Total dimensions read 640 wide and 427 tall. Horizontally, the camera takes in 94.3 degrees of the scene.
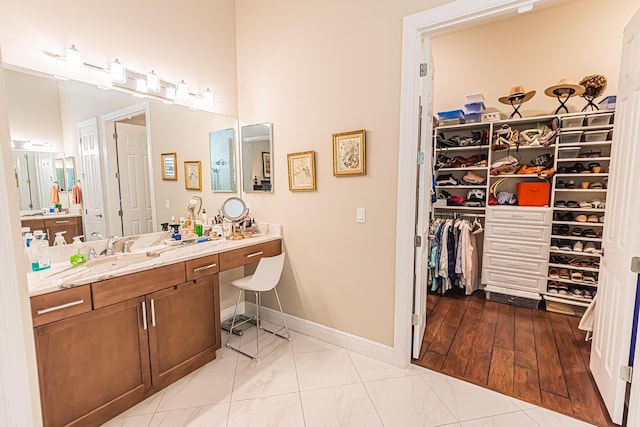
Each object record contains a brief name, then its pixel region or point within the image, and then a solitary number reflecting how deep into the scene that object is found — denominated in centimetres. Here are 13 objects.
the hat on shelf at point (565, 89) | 298
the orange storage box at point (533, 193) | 318
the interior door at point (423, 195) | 206
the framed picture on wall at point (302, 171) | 252
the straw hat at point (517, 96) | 326
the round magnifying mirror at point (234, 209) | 284
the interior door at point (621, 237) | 156
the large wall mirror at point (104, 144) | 183
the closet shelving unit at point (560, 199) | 301
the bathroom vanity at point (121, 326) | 148
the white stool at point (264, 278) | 238
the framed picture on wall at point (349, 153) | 224
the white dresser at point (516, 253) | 315
